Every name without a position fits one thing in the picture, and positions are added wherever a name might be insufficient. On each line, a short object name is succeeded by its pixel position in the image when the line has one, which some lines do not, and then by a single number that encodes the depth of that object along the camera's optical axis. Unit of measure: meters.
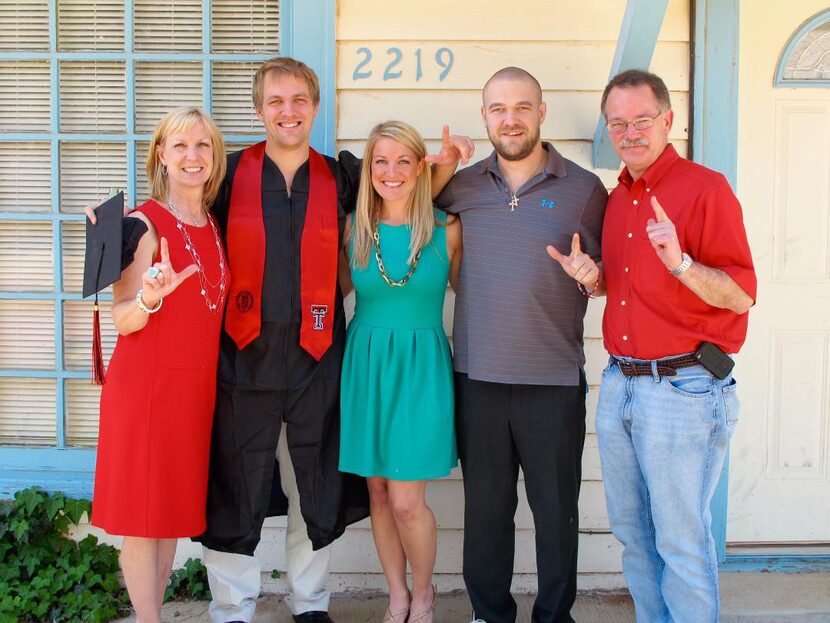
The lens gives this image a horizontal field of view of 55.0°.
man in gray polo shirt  2.57
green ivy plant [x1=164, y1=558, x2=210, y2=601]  3.20
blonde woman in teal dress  2.64
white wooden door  3.22
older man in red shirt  2.21
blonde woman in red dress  2.41
